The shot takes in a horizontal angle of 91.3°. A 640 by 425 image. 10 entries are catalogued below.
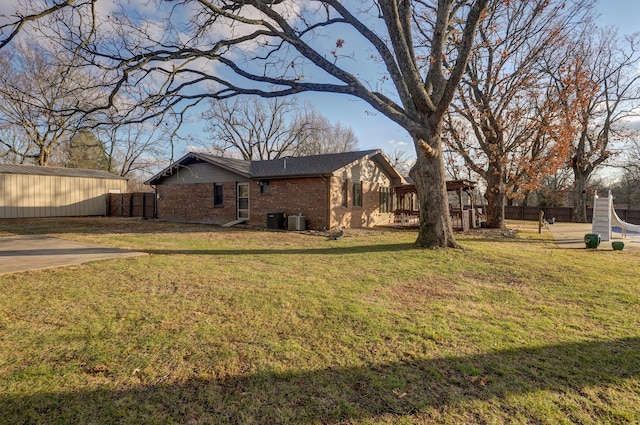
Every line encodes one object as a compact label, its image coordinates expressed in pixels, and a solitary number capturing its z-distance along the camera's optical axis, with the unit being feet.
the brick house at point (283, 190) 46.29
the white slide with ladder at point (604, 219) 38.06
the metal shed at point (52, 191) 61.57
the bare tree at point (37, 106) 21.99
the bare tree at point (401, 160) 136.67
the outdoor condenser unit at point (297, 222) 45.87
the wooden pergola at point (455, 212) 48.03
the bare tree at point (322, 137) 111.55
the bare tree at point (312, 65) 26.02
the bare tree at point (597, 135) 71.77
